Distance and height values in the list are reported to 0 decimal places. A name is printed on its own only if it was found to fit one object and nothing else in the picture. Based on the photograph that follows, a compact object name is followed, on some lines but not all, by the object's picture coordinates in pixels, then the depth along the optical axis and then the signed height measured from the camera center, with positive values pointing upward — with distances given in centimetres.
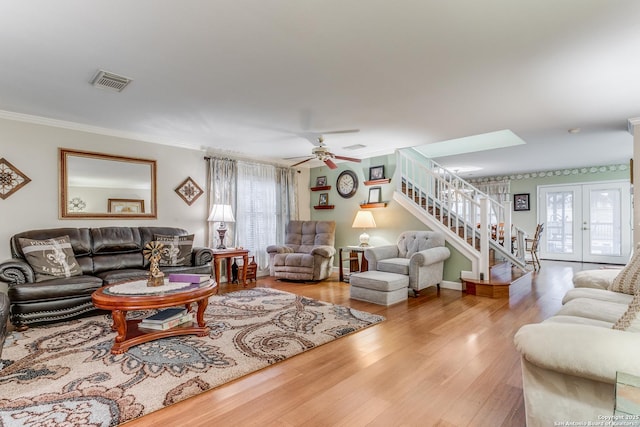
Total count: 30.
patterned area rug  183 -114
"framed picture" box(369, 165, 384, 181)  591 +75
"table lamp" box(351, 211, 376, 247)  561 -19
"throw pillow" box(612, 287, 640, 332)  126 -45
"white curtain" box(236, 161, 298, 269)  580 +12
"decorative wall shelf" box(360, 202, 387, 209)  579 +12
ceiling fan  446 +86
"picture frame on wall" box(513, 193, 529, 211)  851 +25
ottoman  395 -99
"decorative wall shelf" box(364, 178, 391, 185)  579 +57
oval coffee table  251 -73
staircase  466 -8
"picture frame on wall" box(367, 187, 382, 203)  592 +32
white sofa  112 -59
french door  729 -27
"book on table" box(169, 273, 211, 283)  300 -64
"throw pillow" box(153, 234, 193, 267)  427 -53
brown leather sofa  309 -70
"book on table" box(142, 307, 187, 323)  280 -96
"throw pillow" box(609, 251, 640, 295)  236 -53
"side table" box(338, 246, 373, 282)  544 -90
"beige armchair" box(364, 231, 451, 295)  430 -69
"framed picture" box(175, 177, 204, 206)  507 +36
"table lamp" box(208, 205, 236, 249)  507 -6
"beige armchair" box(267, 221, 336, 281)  538 -74
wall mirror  411 +38
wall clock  632 +58
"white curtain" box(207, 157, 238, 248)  536 +43
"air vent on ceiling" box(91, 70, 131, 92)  272 +120
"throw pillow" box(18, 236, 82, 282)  338 -50
